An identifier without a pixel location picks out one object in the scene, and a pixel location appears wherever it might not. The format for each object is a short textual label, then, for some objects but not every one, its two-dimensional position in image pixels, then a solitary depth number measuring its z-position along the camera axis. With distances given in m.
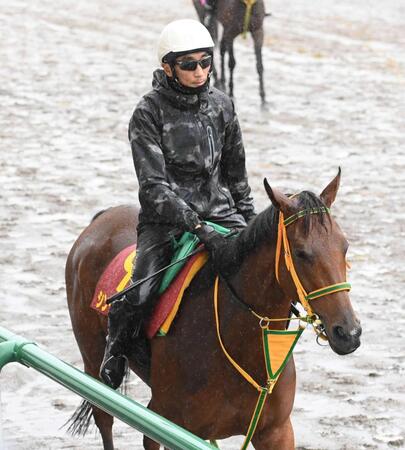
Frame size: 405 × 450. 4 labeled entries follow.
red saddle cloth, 10.37
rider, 10.28
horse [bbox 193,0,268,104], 33.81
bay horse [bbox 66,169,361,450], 8.95
